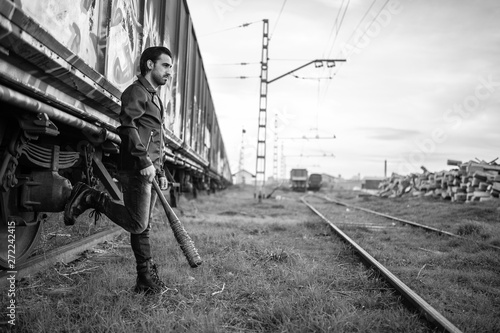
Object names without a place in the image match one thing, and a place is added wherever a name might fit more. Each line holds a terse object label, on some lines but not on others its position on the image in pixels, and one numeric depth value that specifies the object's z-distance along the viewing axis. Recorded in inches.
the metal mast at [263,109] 655.1
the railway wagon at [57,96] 75.2
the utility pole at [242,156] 2017.2
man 101.1
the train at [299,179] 1576.0
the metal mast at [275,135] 1451.8
